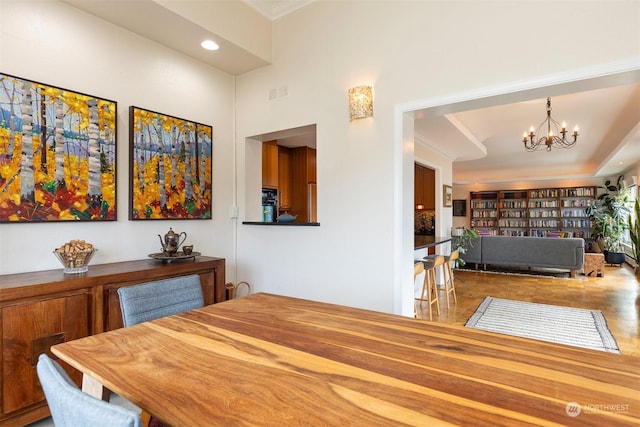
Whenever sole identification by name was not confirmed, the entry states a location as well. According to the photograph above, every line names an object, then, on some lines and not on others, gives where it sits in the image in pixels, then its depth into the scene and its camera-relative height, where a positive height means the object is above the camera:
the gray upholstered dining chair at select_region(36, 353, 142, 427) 0.57 -0.36
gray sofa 6.18 -0.80
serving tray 2.62 -0.35
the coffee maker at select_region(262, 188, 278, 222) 5.26 +0.24
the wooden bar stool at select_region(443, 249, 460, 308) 4.47 -0.83
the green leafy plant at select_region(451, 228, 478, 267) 6.01 -0.55
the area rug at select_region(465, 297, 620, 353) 3.17 -1.22
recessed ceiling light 2.86 +1.48
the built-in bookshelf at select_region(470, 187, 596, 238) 9.57 +0.02
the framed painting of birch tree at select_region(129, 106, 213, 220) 2.70 +0.41
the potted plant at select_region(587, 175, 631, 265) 7.89 -0.16
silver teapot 2.68 -0.25
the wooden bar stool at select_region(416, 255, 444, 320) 3.77 -0.77
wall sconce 2.66 +0.89
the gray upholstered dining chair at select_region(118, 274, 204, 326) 1.51 -0.42
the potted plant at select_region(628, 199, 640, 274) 6.16 -0.43
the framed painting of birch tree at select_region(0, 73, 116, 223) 2.06 +0.41
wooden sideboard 1.73 -0.60
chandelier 4.49 +1.43
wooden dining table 0.71 -0.44
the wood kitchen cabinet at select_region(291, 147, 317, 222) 5.92 +0.54
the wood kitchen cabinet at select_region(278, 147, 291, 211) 5.82 +0.64
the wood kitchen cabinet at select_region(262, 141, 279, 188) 5.19 +0.78
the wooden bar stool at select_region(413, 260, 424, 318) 3.40 -0.58
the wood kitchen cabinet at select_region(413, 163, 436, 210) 6.59 +0.51
